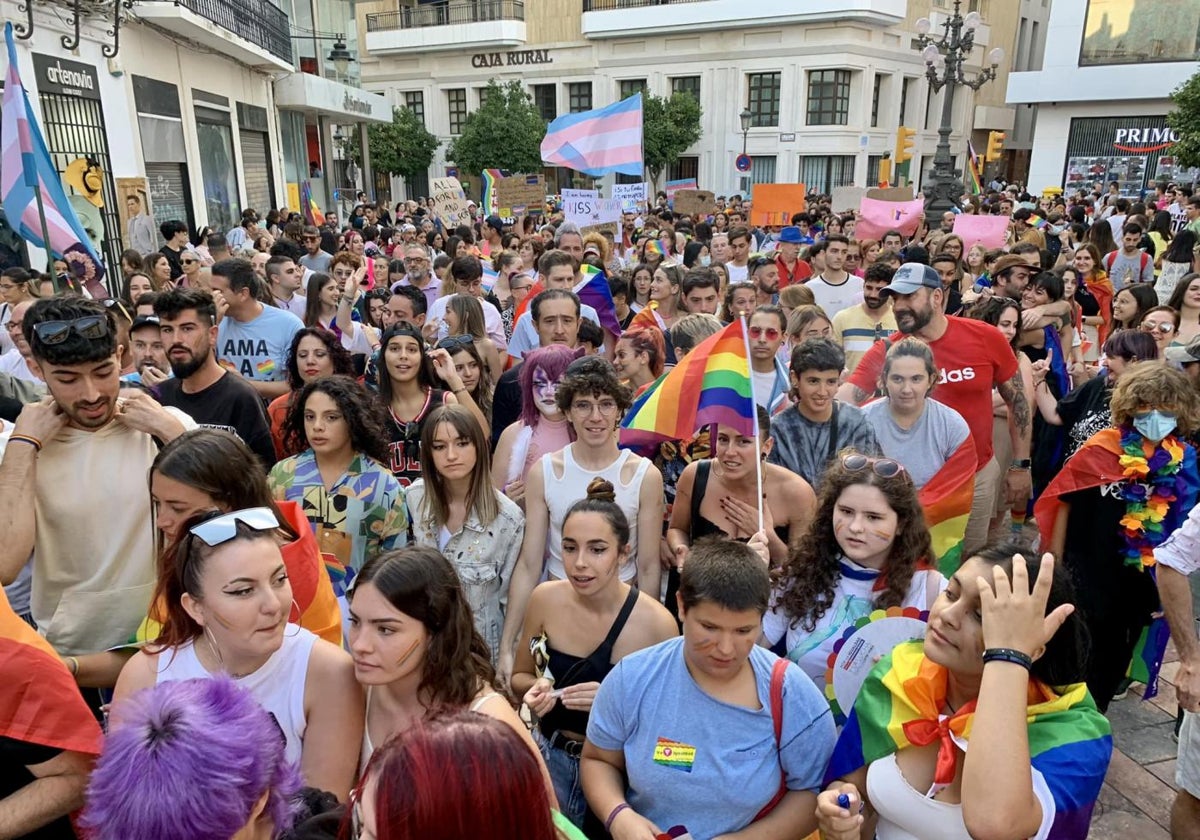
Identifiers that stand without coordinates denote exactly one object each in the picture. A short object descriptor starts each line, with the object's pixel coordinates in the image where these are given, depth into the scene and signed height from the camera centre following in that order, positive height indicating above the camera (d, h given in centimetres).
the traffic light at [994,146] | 2456 +164
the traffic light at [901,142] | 2508 +179
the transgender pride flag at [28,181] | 529 +15
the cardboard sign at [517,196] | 1510 +11
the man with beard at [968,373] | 465 -97
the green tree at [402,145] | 3738 +262
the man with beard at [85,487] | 268 -93
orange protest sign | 1399 -1
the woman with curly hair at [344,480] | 336 -114
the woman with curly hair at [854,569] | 275 -125
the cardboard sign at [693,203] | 1694 -3
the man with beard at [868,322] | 601 -88
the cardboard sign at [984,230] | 1003 -36
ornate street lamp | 1666 +208
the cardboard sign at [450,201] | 1468 +2
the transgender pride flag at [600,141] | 1131 +85
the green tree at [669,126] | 3675 +334
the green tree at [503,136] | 3753 +301
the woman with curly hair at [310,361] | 434 -83
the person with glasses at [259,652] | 207 -116
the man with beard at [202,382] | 377 -83
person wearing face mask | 344 -127
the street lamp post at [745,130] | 3340 +298
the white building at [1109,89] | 3288 +458
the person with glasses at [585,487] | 341 -118
